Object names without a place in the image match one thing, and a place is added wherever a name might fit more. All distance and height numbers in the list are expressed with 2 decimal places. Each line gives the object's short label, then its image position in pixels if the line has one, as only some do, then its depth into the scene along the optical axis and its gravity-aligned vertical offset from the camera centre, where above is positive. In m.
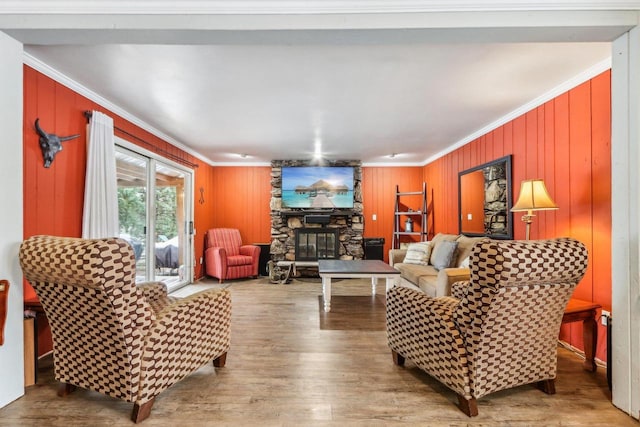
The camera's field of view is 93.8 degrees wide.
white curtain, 2.74 +0.27
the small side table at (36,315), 2.03 -0.73
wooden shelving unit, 5.95 -0.05
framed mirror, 3.54 +0.18
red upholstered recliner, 5.35 -0.80
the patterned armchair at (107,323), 1.47 -0.62
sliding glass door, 3.73 -0.02
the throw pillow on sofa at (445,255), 3.85 -0.54
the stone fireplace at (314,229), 5.98 -0.32
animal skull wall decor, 2.37 +0.55
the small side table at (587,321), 2.12 -0.78
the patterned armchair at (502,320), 1.52 -0.61
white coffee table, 3.60 -0.72
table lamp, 2.49 +0.13
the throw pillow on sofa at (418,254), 4.48 -0.61
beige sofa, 2.95 -0.72
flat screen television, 6.05 +0.55
